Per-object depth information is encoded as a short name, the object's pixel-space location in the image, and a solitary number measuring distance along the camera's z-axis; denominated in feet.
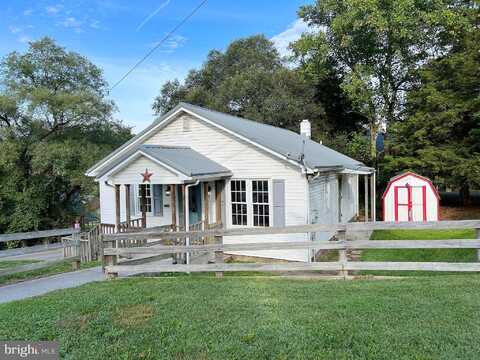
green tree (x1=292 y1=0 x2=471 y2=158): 74.59
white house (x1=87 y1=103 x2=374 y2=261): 35.55
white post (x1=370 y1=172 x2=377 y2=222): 61.36
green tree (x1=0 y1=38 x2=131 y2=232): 63.72
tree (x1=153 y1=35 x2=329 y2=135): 99.30
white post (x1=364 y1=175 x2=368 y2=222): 59.20
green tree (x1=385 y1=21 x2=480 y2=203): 65.92
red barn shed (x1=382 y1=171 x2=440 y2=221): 54.80
